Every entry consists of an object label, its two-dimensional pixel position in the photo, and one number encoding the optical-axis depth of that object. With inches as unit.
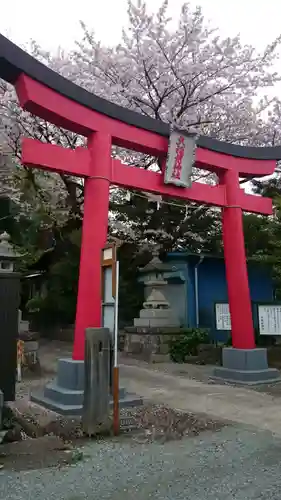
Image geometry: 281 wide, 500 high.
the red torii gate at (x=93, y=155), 284.5
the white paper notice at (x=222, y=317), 493.0
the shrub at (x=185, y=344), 506.9
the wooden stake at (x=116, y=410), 218.1
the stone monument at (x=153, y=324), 529.0
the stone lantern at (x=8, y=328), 253.3
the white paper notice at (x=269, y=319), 443.8
